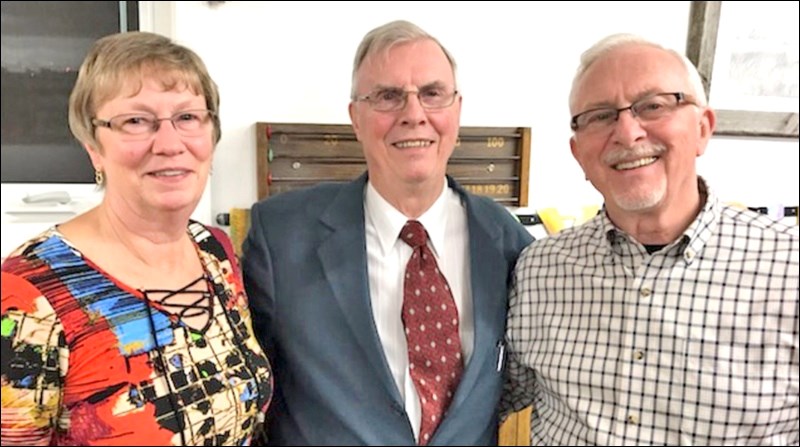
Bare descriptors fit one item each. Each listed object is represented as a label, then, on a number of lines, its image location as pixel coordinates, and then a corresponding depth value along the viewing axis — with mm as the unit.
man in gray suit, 1011
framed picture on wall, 1879
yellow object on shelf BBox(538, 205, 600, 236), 1883
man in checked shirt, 905
